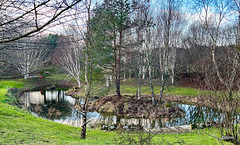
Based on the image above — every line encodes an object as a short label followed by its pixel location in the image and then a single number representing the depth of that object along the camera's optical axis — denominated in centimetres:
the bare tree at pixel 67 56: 2603
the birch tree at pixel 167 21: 1433
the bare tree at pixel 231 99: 586
